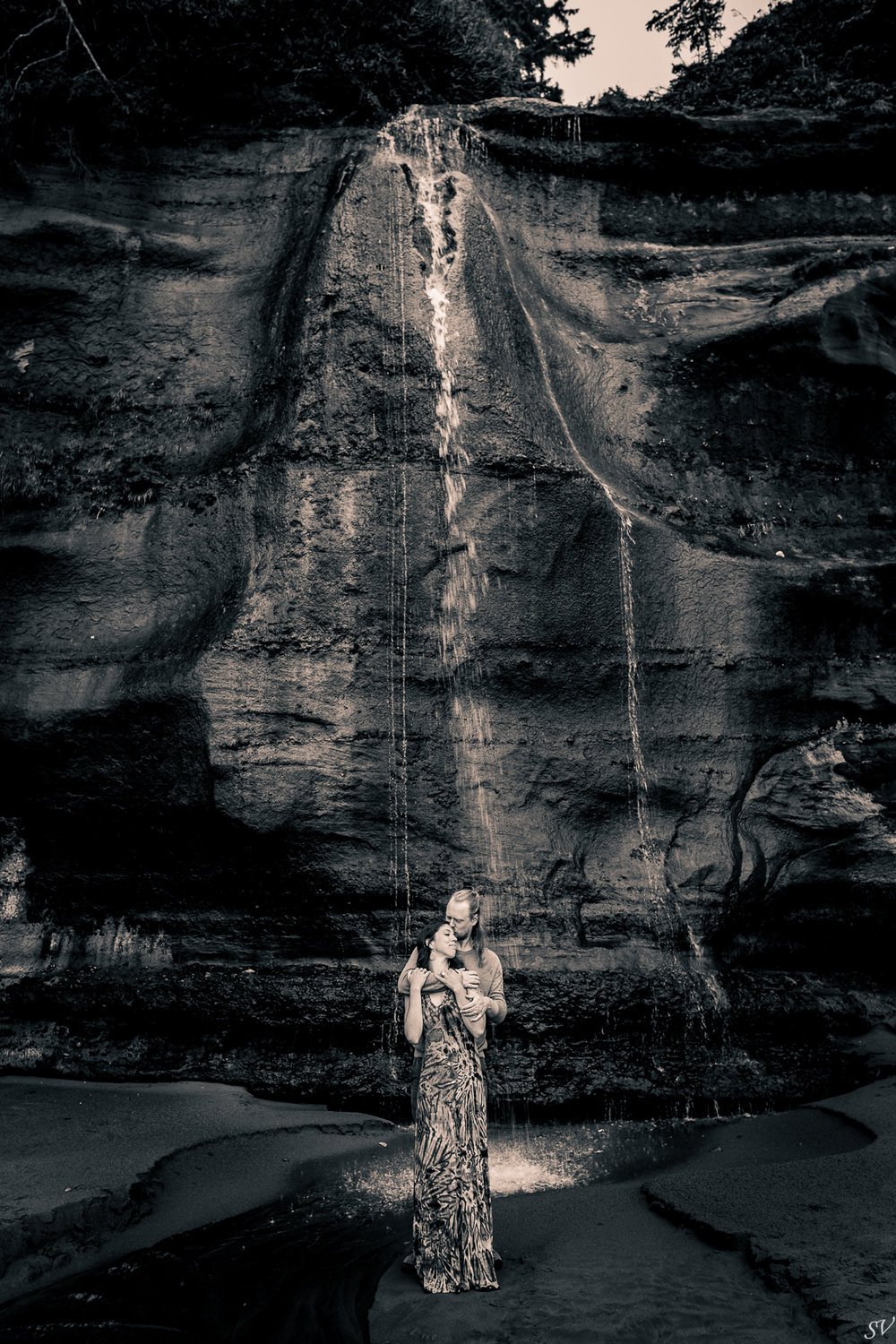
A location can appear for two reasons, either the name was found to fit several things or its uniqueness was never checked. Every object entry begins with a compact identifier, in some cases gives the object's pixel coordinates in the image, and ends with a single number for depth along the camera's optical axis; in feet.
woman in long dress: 12.84
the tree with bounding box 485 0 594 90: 56.44
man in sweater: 13.64
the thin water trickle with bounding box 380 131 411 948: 24.06
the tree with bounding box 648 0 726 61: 53.26
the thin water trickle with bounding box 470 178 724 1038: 23.45
